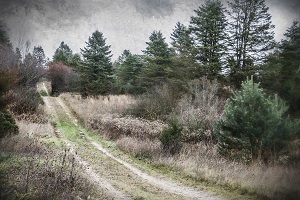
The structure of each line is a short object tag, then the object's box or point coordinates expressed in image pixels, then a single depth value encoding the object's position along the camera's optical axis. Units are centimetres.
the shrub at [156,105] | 1798
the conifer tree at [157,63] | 2597
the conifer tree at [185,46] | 2226
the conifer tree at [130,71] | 3303
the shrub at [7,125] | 975
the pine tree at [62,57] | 4563
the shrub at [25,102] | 1684
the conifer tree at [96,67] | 3041
